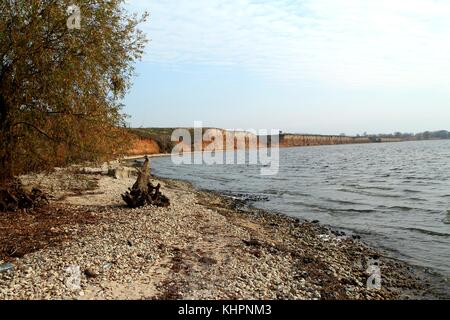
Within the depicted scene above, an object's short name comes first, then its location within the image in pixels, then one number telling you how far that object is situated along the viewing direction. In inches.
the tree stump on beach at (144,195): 822.6
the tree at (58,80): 586.9
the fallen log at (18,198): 675.4
